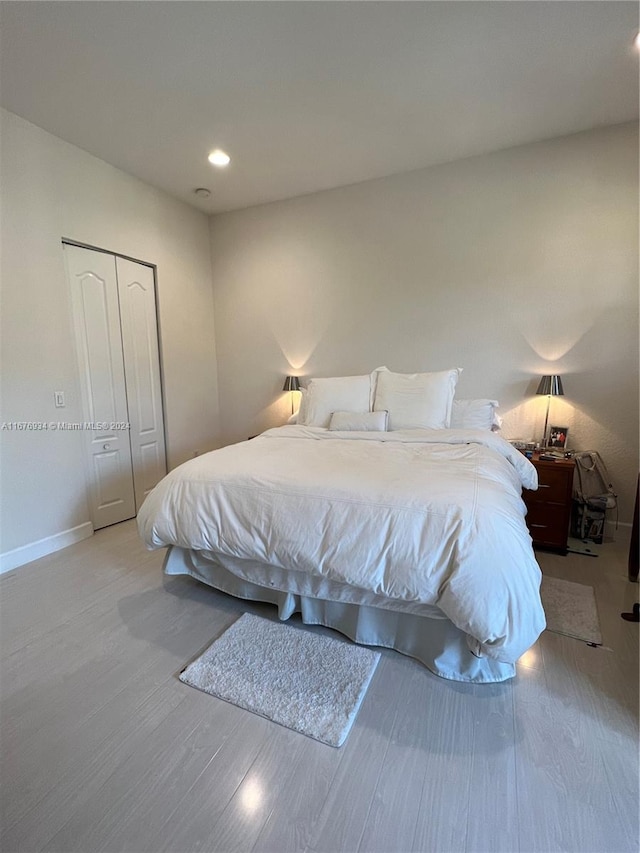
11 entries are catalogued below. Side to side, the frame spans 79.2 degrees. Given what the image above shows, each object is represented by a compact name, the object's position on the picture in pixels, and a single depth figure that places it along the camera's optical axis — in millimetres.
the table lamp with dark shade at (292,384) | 3703
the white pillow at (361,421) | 2799
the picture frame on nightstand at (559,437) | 2830
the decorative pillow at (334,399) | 3064
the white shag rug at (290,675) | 1368
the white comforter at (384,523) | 1331
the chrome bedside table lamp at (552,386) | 2721
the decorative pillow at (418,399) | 2799
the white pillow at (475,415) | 2846
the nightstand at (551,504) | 2518
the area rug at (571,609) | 1799
